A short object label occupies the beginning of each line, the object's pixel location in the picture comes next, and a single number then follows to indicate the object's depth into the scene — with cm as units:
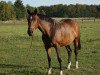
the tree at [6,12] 5495
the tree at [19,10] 5830
